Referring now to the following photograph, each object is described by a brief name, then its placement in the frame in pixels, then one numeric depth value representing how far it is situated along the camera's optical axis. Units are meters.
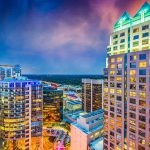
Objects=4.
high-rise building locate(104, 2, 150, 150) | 31.55
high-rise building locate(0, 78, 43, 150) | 61.28
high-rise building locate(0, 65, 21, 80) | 123.38
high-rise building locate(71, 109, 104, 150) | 46.22
